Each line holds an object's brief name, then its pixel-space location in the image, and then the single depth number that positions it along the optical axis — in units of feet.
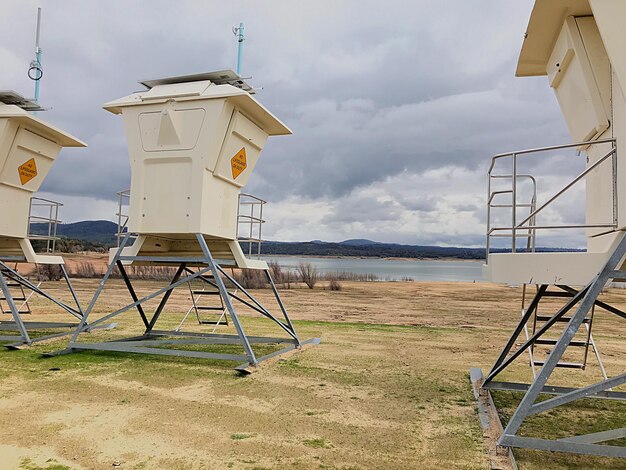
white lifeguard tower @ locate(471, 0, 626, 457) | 14.40
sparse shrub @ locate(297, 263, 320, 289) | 101.81
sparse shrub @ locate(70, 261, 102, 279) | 110.42
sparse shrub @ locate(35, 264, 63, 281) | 94.22
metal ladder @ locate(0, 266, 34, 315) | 46.32
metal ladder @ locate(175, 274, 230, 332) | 35.76
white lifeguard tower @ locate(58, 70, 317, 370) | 26.94
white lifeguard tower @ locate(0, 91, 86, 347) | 32.37
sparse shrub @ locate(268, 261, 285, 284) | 104.99
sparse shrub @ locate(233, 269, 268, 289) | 96.17
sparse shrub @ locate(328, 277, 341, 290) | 100.88
